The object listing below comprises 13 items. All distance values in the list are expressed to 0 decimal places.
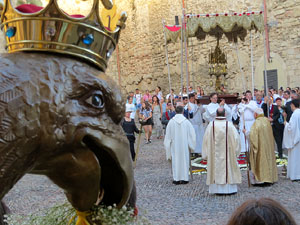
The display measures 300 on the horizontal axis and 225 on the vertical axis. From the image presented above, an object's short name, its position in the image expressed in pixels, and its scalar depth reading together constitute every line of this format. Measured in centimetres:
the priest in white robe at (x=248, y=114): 1140
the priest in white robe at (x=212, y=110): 1160
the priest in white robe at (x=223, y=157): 817
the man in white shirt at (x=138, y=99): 2003
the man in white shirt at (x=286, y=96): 1422
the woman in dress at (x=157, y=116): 1847
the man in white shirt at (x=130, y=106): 1182
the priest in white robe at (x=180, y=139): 956
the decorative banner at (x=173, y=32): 1362
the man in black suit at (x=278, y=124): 1169
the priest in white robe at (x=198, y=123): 1317
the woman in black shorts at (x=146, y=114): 1558
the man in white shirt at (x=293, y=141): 911
